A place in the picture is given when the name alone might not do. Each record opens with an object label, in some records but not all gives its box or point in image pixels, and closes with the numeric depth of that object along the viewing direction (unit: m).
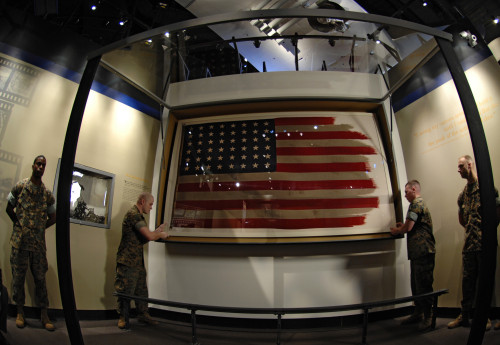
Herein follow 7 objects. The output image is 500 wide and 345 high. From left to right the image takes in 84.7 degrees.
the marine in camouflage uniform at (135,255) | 2.60
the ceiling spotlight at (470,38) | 2.45
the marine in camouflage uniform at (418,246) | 2.47
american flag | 2.92
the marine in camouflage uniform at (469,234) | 2.25
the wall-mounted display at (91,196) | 2.56
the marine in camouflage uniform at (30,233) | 2.20
